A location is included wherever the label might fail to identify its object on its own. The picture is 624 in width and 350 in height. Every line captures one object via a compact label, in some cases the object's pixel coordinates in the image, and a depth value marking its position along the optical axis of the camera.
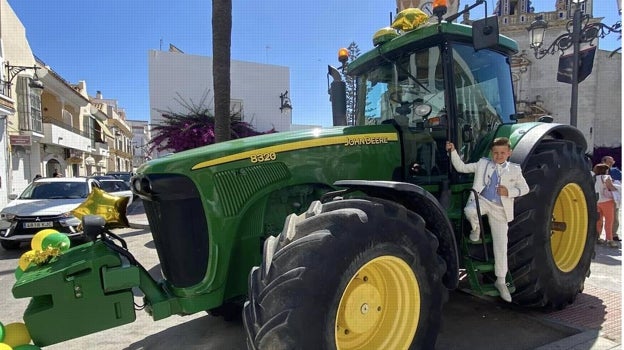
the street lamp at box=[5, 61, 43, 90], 14.34
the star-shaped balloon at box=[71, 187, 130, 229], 3.25
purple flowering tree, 14.88
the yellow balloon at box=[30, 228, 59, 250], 2.83
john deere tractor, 2.25
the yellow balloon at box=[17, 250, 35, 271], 2.67
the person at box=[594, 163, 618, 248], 7.23
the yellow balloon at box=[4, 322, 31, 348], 2.46
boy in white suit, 3.23
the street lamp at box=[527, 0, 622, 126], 7.63
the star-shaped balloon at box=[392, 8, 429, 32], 3.58
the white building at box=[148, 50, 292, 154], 17.50
